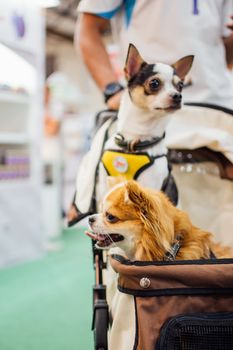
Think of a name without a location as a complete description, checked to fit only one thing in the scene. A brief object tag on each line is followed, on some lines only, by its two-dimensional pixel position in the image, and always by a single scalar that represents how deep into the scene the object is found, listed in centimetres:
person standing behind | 133
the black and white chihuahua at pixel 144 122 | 118
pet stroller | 82
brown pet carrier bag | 82
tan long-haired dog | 96
